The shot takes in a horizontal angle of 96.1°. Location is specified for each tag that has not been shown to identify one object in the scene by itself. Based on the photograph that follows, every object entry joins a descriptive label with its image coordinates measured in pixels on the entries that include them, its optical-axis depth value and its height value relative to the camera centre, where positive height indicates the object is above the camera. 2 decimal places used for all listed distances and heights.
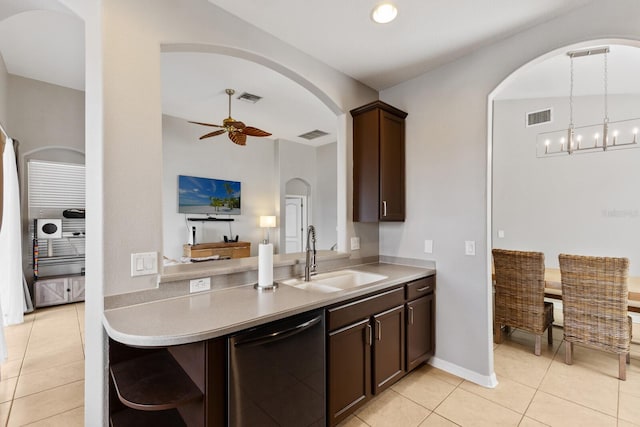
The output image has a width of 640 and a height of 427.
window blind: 4.35 +0.25
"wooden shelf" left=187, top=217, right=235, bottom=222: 5.80 -0.16
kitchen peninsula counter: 1.23 -0.53
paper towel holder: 1.97 -0.53
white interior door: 7.43 -0.25
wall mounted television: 5.61 +0.33
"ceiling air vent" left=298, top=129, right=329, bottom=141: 6.16 +1.71
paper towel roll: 1.98 -0.38
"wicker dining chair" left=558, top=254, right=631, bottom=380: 2.50 -0.86
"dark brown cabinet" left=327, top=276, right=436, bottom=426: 1.82 -0.97
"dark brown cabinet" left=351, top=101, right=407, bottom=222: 2.74 +0.47
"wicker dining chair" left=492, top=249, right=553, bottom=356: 2.95 -0.90
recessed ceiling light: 1.94 +1.38
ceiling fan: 4.08 +1.20
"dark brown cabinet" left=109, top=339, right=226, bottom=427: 1.27 -0.84
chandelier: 3.96 +1.13
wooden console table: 5.46 -0.76
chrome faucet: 2.30 -0.40
